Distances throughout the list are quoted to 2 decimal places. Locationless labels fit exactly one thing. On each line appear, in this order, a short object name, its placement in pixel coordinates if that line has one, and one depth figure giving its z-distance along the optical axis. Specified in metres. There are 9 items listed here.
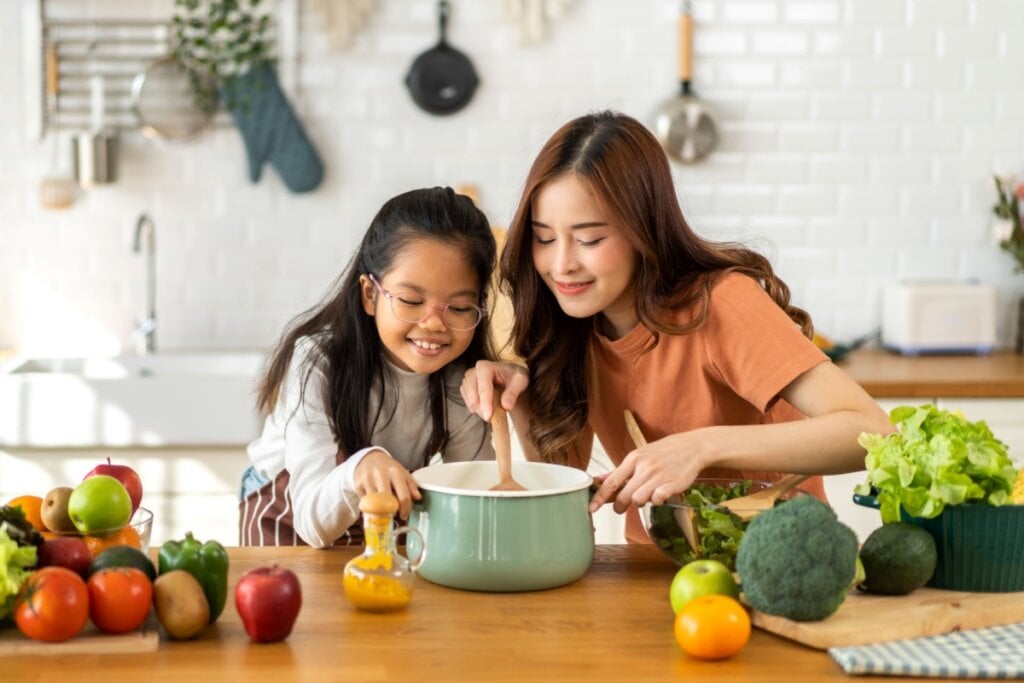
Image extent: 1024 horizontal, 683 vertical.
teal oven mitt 3.82
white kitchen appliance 3.88
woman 1.88
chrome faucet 3.85
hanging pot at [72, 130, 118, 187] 3.82
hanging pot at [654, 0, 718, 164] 3.91
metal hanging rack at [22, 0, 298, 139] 3.84
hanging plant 3.76
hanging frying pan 3.87
